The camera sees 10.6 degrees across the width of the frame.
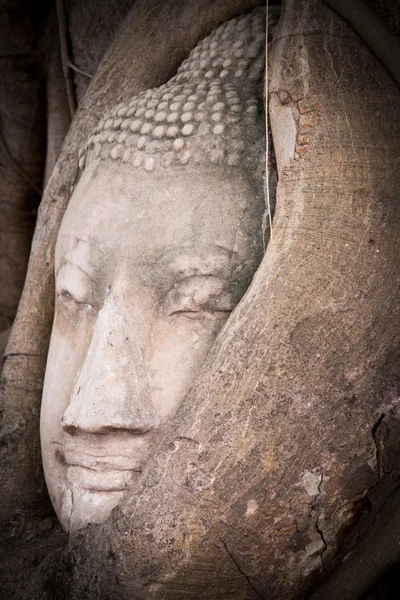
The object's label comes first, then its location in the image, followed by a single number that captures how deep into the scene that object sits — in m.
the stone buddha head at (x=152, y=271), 2.26
